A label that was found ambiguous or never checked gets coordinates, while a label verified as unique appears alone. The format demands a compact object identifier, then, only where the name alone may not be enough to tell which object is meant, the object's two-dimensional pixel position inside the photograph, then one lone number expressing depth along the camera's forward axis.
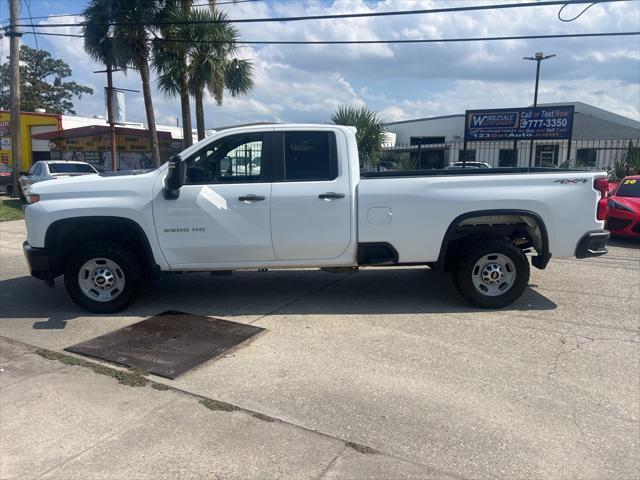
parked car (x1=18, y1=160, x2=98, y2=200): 18.13
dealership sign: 18.42
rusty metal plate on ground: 4.68
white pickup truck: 5.75
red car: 10.45
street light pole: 36.06
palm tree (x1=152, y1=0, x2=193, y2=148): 18.34
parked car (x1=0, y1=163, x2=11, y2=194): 25.60
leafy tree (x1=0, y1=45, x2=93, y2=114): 60.56
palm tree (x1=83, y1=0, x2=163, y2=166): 17.95
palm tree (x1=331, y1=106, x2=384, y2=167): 19.83
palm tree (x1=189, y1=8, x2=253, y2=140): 18.64
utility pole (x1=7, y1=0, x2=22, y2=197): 17.22
